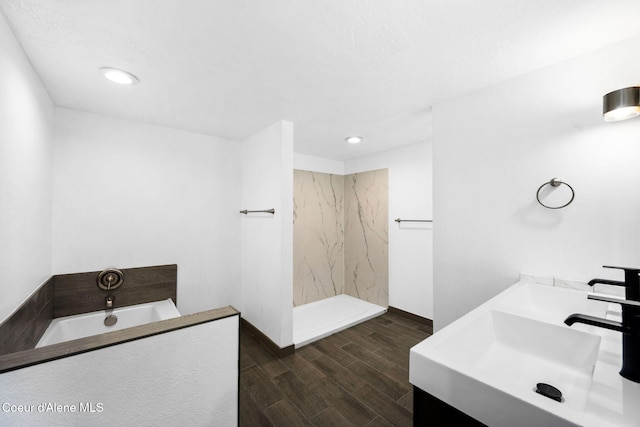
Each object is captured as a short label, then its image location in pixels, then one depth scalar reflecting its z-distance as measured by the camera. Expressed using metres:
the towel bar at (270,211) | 2.39
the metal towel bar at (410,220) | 3.05
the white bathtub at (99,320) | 1.93
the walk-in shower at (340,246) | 3.55
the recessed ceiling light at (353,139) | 2.92
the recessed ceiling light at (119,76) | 1.56
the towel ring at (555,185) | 1.37
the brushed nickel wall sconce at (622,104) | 1.10
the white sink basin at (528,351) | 0.89
